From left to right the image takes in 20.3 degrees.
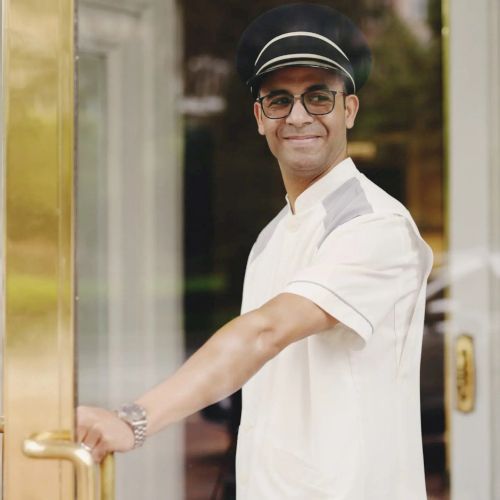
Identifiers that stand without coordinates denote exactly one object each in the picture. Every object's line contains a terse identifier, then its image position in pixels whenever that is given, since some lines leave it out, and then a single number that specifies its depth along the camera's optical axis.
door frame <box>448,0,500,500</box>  3.01
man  2.30
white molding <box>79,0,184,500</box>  2.53
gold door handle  2.21
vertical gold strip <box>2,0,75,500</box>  2.26
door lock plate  3.12
